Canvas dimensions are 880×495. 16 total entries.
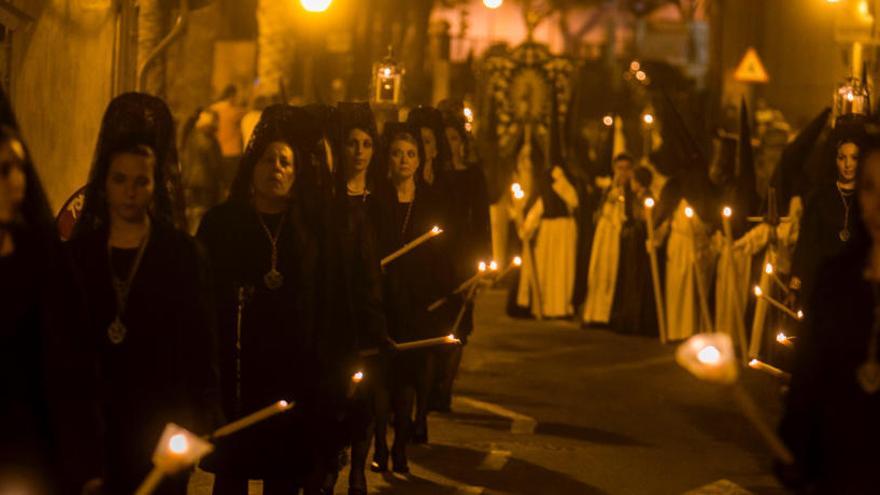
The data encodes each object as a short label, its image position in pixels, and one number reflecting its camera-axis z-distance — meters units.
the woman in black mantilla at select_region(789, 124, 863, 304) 21.13
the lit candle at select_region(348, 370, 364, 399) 16.96
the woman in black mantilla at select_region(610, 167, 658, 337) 40.24
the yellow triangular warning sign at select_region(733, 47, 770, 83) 55.71
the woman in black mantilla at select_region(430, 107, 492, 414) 24.47
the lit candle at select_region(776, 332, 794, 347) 18.72
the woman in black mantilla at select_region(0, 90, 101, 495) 10.82
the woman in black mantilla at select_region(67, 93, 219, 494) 12.92
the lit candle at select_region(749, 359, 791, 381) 14.58
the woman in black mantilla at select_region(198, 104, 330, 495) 15.55
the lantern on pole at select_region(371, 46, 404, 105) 32.98
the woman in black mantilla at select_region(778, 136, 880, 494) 11.46
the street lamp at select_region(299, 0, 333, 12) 35.19
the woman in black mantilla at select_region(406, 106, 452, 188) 23.61
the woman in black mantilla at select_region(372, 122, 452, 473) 21.97
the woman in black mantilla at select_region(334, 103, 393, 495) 17.42
